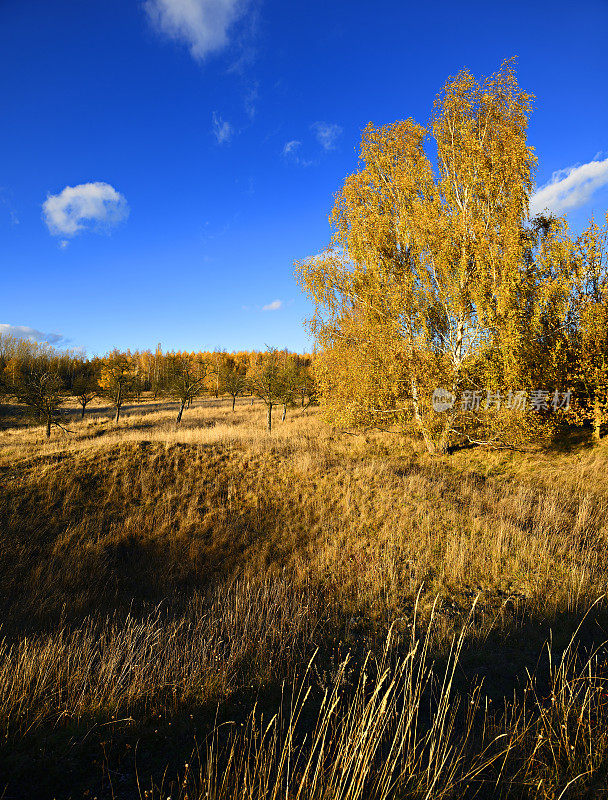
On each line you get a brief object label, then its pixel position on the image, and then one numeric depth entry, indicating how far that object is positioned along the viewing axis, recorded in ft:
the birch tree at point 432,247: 40.88
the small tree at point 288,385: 100.56
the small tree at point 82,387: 106.83
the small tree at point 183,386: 104.22
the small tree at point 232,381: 149.10
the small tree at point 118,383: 106.32
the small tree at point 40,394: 76.02
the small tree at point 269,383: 98.04
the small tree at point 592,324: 41.75
